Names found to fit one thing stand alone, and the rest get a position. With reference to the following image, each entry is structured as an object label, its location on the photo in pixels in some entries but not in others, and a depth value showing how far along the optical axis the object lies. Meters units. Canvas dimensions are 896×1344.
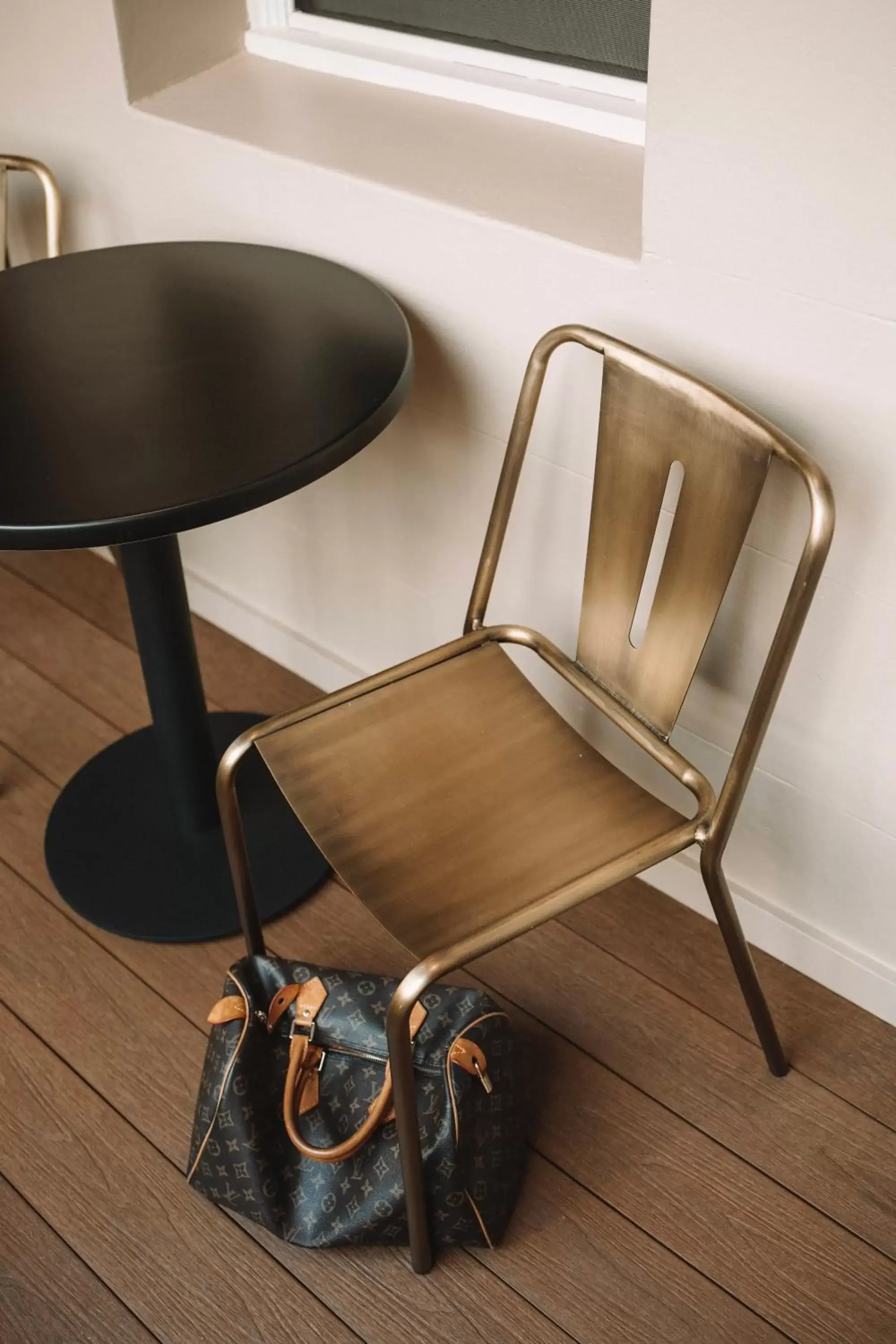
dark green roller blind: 1.50
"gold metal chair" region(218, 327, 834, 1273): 1.22
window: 1.53
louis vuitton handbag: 1.36
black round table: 1.28
